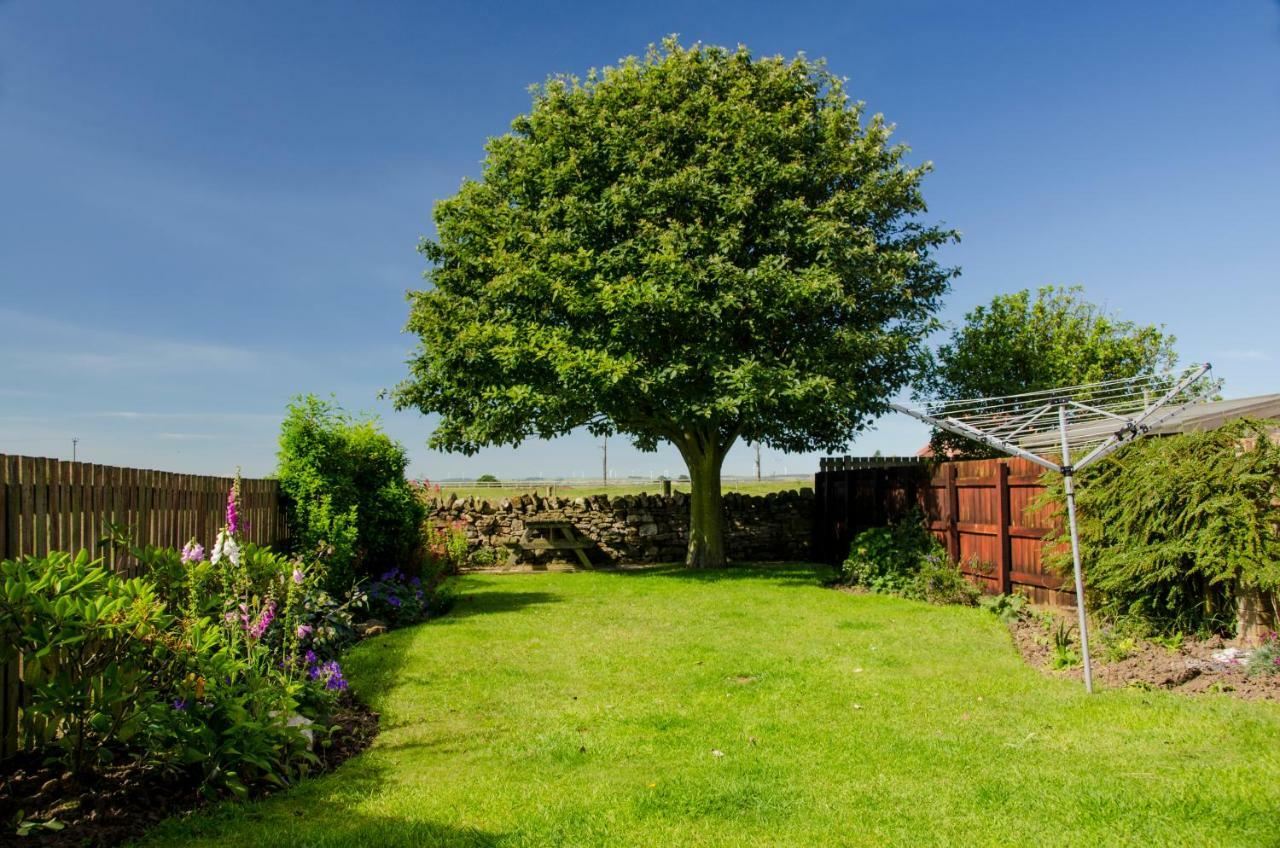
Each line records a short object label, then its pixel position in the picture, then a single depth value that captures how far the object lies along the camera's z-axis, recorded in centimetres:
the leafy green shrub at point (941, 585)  1150
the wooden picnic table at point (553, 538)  1714
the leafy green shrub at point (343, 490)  1024
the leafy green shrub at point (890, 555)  1279
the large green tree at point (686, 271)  1373
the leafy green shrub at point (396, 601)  1005
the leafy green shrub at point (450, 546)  1583
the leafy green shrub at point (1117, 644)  731
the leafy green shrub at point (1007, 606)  984
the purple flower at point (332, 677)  546
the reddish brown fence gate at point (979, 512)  1061
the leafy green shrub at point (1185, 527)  700
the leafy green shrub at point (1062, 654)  723
